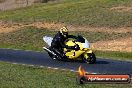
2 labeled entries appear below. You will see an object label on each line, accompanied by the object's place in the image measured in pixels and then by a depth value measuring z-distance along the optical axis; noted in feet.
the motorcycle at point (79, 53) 80.05
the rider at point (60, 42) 82.43
